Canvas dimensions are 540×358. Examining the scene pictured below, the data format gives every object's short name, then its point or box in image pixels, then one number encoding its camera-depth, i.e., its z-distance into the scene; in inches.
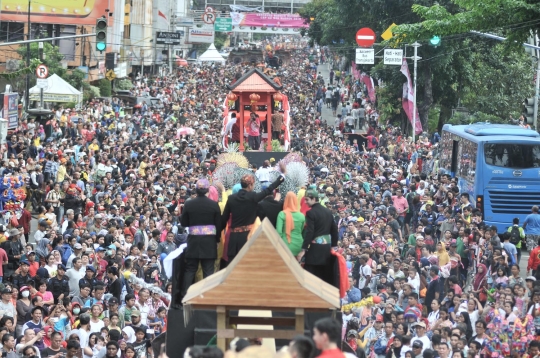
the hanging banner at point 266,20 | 4648.1
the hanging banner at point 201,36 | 4020.7
